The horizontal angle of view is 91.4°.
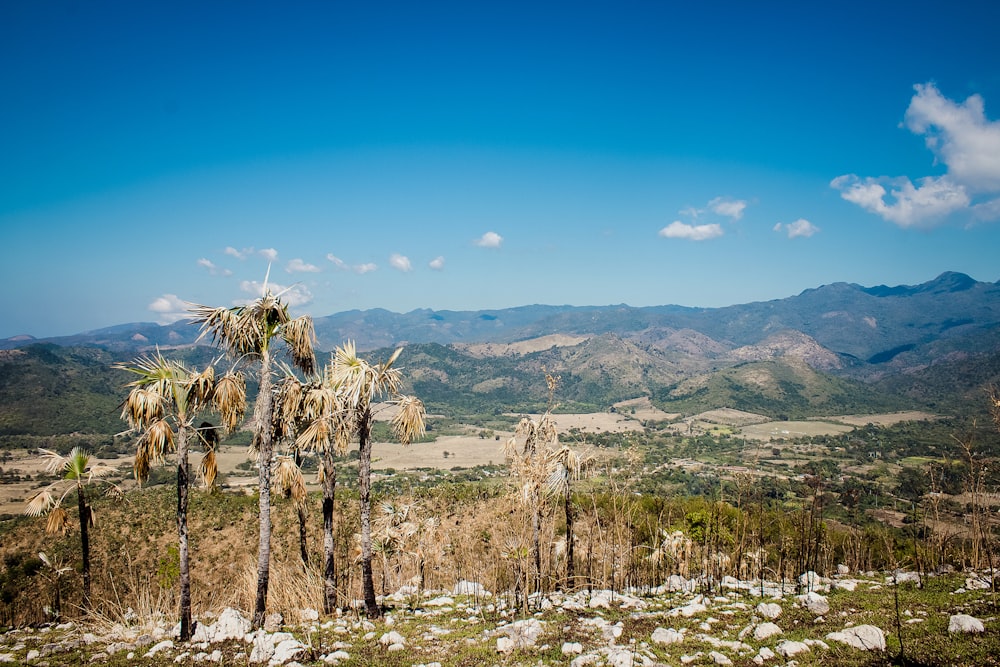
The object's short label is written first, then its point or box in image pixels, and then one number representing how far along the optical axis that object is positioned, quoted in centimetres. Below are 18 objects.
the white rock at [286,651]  900
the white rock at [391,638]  974
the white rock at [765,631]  855
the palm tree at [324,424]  1308
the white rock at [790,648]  756
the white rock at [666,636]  876
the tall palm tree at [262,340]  1227
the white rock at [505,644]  893
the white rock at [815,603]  973
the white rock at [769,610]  977
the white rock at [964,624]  750
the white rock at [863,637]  750
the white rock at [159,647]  994
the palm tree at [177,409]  1095
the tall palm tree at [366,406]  1273
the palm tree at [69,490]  1477
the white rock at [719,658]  752
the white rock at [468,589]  1440
